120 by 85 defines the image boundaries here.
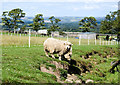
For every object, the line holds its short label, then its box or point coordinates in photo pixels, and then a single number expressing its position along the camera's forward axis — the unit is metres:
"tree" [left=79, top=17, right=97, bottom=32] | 86.41
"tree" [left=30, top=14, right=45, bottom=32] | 77.81
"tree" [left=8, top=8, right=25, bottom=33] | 72.56
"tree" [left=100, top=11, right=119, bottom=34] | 76.50
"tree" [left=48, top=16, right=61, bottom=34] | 79.57
